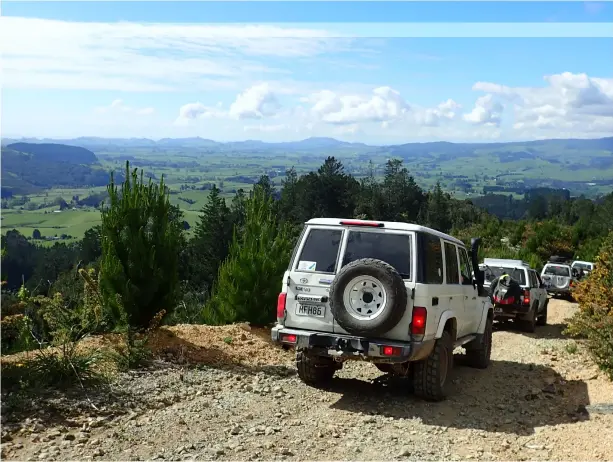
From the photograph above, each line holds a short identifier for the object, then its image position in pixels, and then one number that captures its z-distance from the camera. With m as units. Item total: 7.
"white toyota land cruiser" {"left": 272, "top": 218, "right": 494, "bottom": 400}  7.00
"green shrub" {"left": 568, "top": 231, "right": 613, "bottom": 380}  9.20
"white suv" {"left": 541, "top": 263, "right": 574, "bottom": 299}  25.55
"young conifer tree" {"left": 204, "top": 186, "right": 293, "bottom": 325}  12.19
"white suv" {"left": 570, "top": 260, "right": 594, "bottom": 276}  28.99
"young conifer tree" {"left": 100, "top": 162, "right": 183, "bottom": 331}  9.66
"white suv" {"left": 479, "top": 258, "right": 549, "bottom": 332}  15.02
